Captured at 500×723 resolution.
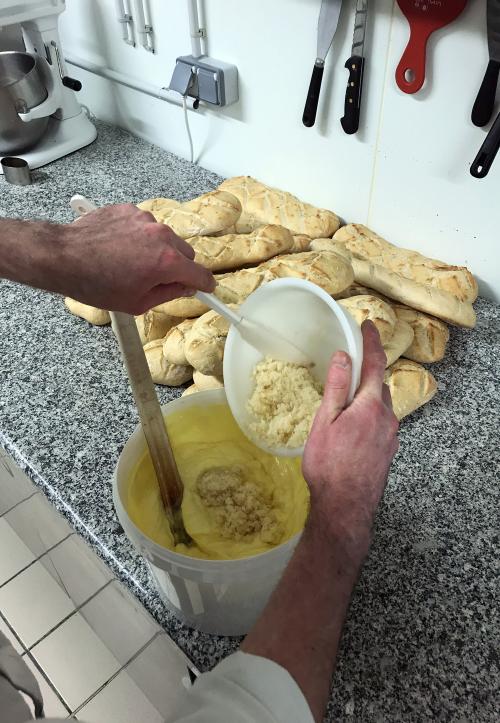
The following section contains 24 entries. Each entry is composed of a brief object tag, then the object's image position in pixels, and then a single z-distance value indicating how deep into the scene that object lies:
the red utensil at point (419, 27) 0.79
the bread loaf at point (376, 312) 0.78
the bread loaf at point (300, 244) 0.98
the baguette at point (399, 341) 0.80
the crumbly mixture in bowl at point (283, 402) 0.57
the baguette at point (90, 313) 0.95
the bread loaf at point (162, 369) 0.84
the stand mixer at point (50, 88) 1.22
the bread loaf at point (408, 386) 0.78
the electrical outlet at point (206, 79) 1.15
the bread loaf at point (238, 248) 0.90
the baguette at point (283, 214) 1.05
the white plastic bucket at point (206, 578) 0.51
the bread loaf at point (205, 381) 0.78
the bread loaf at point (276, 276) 0.81
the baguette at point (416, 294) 0.85
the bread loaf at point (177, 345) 0.81
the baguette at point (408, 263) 0.91
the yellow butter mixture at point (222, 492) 0.59
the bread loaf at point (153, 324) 0.88
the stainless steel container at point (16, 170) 1.32
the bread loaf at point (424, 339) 0.85
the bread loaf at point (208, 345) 0.75
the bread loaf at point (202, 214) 0.95
